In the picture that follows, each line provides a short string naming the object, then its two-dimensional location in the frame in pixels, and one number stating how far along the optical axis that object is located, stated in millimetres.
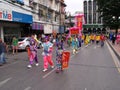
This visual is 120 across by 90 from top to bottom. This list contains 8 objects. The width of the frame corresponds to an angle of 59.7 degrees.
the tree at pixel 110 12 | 21183
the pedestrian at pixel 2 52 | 6009
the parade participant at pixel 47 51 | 4872
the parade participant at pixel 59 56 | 4711
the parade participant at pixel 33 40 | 5419
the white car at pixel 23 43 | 10113
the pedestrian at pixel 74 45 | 8785
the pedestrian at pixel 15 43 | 9234
